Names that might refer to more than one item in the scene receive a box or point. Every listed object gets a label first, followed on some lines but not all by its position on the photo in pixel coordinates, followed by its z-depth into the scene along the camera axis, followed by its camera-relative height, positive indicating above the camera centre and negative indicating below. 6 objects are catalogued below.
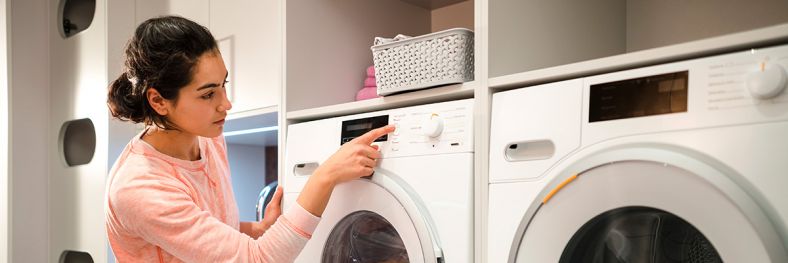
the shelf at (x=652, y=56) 0.87 +0.11
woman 1.20 -0.10
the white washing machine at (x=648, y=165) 0.85 -0.07
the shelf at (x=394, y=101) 1.29 +0.05
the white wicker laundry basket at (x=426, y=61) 1.28 +0.13
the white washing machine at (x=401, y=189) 1.23 -0.15
